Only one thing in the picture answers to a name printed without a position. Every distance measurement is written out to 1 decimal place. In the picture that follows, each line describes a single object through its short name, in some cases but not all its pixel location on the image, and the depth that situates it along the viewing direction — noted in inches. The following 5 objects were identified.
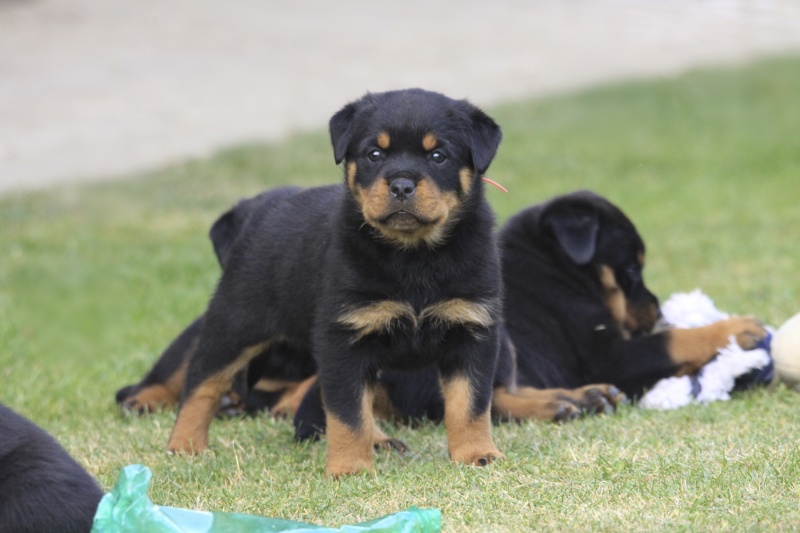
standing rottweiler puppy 336.2
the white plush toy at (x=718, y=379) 433.1
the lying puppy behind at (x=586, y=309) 446.3
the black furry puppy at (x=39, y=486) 251.1
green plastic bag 247.0
